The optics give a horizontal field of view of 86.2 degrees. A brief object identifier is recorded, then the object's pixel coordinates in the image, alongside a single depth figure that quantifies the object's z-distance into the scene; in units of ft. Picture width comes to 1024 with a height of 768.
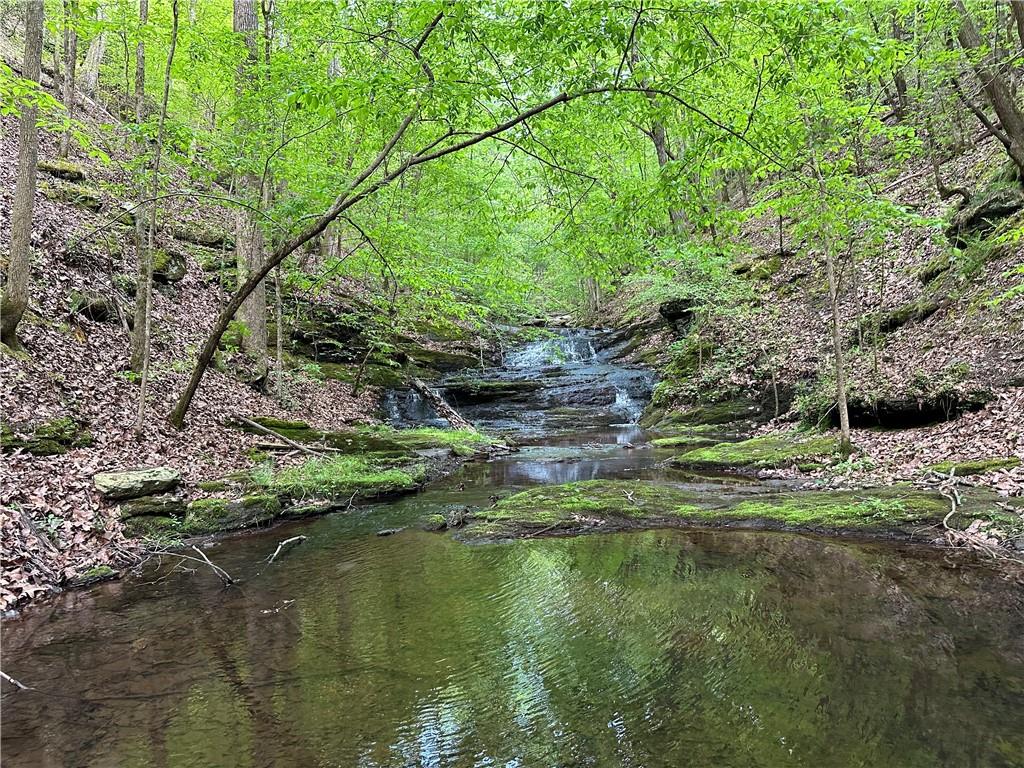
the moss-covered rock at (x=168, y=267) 42.78
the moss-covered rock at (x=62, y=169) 43.62
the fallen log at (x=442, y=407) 50.39
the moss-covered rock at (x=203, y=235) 52.21
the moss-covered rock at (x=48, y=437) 21.02
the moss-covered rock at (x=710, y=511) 18.78
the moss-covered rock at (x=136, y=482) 21.20
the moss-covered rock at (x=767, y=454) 28.89
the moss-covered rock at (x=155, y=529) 20.71
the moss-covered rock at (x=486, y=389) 59.82
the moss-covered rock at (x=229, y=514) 22.45
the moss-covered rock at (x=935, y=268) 38.63
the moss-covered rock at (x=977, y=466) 20.83
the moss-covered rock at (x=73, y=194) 40.93
